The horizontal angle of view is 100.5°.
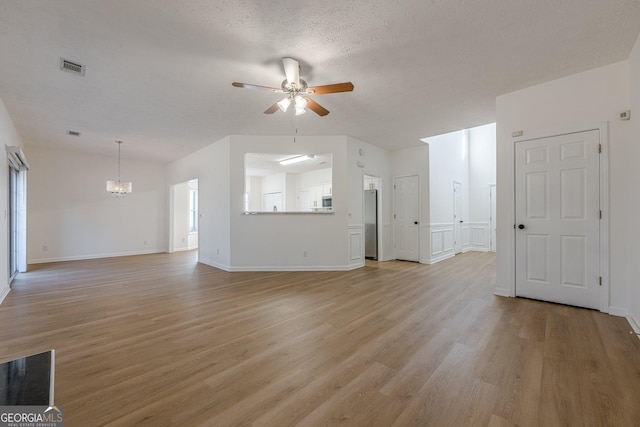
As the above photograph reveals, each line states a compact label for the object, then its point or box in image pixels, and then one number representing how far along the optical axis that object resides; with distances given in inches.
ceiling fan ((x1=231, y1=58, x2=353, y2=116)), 103.2
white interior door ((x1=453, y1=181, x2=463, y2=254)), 288.5
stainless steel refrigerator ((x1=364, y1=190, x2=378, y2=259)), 257.8
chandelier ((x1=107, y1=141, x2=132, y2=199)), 234.5
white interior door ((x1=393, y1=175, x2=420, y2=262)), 247.6
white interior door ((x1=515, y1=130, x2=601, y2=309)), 118.4
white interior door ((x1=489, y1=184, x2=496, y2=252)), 316.2
